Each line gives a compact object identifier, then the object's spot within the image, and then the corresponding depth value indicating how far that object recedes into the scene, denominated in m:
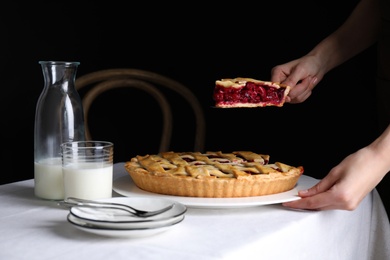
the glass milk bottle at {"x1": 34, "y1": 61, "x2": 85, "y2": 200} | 1.37
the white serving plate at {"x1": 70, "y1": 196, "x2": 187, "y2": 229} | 1.14
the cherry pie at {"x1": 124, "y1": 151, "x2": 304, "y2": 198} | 1.35
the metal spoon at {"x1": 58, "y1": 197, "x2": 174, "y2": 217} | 1.19
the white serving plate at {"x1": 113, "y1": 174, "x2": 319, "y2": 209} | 1.30
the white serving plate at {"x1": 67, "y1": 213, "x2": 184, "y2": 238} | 1.13
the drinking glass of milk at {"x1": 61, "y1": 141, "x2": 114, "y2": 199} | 1.31
